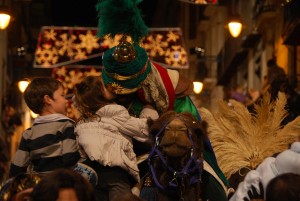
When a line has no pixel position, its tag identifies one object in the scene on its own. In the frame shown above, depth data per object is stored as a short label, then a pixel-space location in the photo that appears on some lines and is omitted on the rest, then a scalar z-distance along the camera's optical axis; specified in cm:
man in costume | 1009
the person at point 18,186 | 807
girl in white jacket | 965
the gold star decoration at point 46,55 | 3348
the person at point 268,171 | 881
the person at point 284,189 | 694
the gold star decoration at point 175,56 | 3257
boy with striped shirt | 960
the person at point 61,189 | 698
